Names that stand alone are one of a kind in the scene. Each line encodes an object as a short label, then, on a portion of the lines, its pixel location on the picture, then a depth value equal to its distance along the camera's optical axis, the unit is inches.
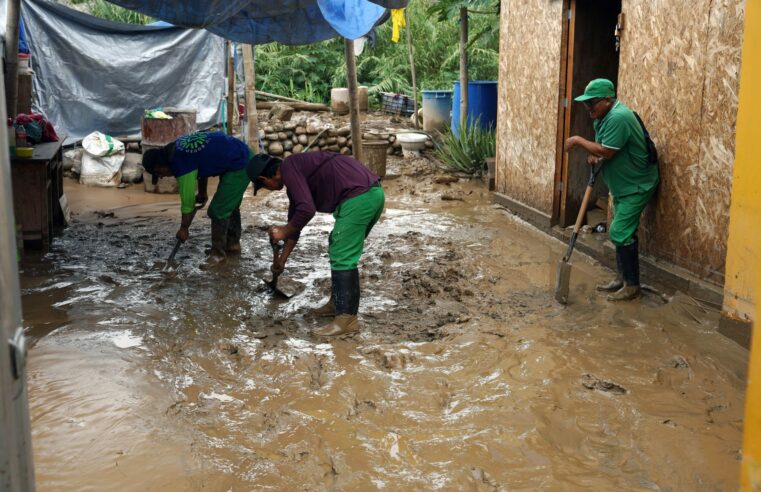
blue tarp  288.5
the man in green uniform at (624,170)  220.8
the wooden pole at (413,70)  560.4
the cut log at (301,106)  595.0
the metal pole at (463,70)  466.3
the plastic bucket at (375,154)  448.8
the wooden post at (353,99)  333.7
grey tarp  471.2
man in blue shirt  252.4
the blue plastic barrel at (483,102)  472.4
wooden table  274.2
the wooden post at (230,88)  494.6
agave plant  442.6
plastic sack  443.2
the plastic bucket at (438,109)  546.3
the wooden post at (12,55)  295.1
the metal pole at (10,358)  55.7
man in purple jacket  193.9
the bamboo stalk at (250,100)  426.0
